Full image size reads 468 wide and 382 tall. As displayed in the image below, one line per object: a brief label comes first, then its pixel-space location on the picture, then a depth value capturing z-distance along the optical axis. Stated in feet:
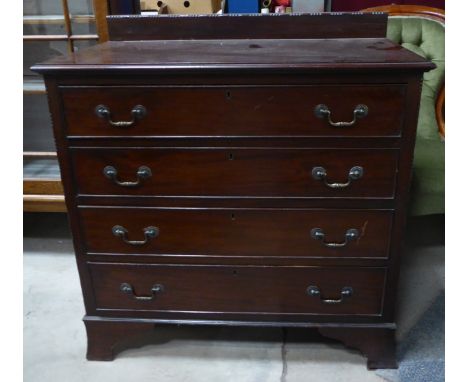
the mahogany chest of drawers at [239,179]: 3.93
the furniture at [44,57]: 5.80
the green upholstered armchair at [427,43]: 6.41
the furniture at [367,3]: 6.93
